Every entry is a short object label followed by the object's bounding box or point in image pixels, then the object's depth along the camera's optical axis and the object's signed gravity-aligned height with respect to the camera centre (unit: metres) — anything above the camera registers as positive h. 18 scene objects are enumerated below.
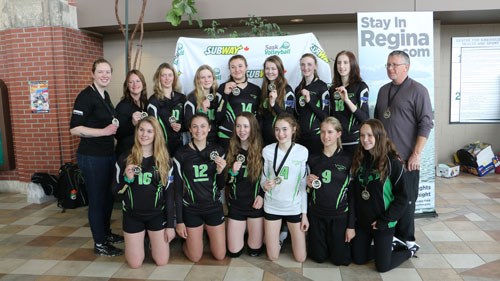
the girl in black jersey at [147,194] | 3.64 -0.74
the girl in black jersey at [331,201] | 3.64 -0.86
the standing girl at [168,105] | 4.14 +0.09
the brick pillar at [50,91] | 6.36 +0.42
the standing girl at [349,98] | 3.98 +0.09
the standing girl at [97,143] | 3.82 -0.27
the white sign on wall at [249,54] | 4.83 +0.70
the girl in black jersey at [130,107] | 4.14 +0.08
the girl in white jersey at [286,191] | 3.72 -0.76
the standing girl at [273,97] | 4.09 +0.14
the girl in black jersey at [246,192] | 3.82 -0.79
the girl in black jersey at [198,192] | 3.78 -0.76
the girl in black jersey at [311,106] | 4.12 +0.03
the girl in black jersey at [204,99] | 4.19 +0.14
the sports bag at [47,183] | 6.06 -1.01
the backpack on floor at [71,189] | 5.66 -1.05
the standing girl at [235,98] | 4.16 +0.13
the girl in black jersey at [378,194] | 3.49 -0.78
